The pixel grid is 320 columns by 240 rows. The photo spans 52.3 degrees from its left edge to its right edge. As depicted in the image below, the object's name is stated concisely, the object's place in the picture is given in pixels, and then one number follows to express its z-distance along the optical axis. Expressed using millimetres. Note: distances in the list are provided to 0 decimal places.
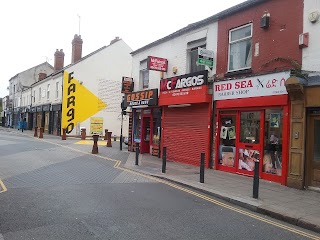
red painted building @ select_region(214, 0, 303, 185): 10102
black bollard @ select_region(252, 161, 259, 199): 8047
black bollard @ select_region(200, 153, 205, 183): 9891
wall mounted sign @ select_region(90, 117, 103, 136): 33094
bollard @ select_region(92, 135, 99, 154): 17453
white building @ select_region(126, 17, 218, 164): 13398
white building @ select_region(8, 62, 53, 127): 54156
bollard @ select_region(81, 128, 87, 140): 27969
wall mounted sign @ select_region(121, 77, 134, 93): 19516
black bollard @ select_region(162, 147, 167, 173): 11547
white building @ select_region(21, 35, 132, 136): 32469
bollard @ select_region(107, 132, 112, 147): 21811
